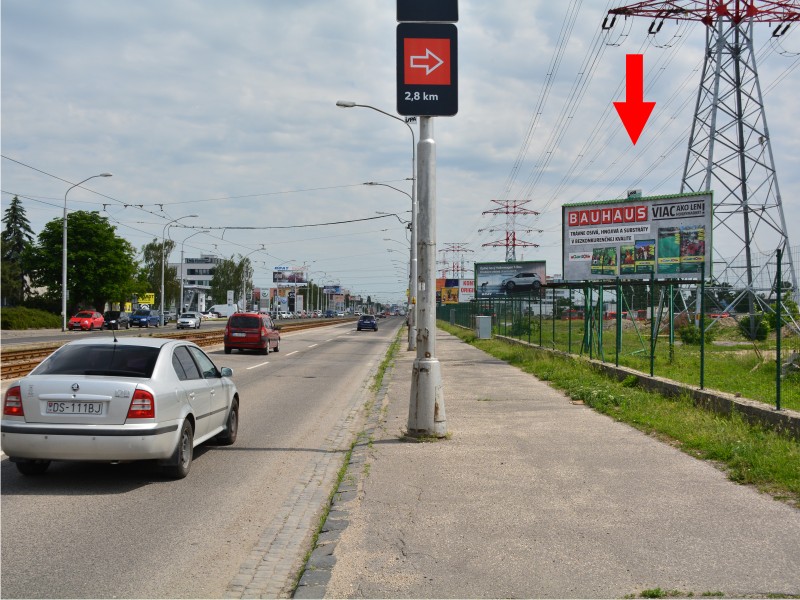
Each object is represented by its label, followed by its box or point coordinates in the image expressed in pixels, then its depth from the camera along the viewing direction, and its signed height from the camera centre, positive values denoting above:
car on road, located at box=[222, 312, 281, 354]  30.45 -1.34
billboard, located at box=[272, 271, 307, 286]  175.12 +4.79
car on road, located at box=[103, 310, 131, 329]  61.48 -1.75
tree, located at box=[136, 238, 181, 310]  126.61 +4.52
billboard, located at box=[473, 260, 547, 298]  68.19 +2.10
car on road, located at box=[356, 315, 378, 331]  69.43 -2.11
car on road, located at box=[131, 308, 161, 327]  66.25 -1.61
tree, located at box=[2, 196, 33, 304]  96.56 +8.04
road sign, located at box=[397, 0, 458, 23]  10.20 +3.72
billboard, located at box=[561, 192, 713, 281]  26.55 +2.18
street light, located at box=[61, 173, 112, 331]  51.38 -0.03
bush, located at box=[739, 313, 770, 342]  16.93 -0.58
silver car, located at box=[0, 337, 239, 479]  7.25 -1.05
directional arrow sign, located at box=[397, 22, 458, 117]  10.23 +3.01
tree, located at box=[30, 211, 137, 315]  71.25 +3.35
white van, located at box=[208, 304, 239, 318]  111.85 -1.55
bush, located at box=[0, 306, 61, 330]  55.31 -1.55
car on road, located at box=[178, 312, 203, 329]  64.44 -1.87
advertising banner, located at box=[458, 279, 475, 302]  115.12 +1.43
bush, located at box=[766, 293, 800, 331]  14.81 -0.17
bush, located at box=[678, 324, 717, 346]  25.45 -1.13
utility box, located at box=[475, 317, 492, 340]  43.47 -1.59
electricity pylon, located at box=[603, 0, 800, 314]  28.59 +8.89
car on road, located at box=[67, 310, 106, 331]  56.19 -1.67
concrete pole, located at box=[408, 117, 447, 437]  10.05 -0.28
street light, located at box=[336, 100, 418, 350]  32.76 +1.74
